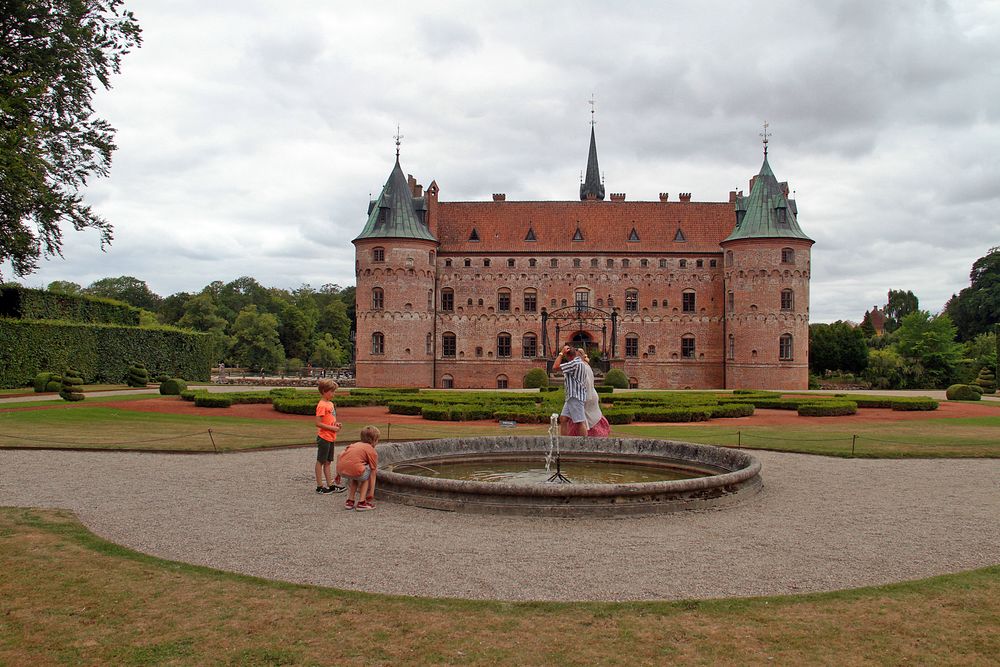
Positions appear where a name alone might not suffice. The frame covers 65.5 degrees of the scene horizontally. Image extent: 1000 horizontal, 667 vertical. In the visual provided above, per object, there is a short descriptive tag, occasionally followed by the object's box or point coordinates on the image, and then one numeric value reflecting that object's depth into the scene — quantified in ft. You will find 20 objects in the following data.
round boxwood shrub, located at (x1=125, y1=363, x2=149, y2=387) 137.08
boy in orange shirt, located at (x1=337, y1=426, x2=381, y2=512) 35.78
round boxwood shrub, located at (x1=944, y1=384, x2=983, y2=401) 118.62
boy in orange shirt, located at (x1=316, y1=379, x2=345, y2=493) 39.75
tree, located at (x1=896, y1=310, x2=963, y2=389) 197.36
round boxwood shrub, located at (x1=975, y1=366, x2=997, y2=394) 141.81
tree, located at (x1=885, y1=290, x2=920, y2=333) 369.16
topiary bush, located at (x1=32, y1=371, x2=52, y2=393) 111.65
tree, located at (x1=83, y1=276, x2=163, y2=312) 340.80
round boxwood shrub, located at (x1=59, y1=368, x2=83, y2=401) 94.79
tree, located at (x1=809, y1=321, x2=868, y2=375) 223.10
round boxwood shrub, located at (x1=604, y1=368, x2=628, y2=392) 154.30
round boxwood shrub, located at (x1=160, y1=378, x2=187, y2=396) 111.14
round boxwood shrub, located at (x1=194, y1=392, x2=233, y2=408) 93.09
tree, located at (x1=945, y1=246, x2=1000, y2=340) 266.98
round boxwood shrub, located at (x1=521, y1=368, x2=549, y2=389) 150.33
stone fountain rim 34.09
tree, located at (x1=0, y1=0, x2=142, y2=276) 74.95
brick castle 168.55
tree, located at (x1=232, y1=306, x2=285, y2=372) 261.85
